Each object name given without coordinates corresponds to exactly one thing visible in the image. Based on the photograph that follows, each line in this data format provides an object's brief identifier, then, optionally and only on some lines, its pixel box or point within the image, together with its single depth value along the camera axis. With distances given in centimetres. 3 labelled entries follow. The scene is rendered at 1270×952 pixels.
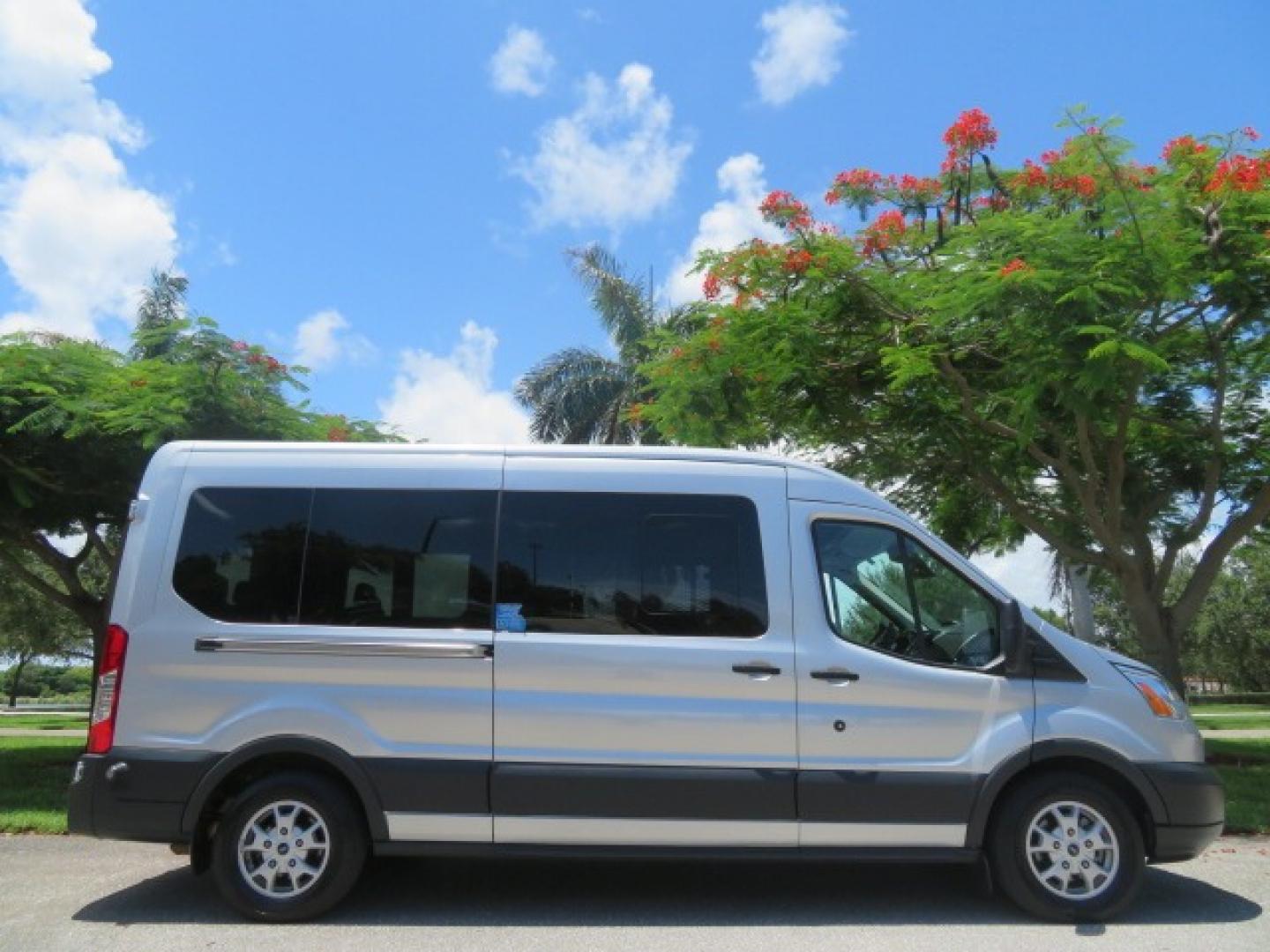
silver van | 570
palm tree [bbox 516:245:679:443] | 2472
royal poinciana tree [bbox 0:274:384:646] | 1042
